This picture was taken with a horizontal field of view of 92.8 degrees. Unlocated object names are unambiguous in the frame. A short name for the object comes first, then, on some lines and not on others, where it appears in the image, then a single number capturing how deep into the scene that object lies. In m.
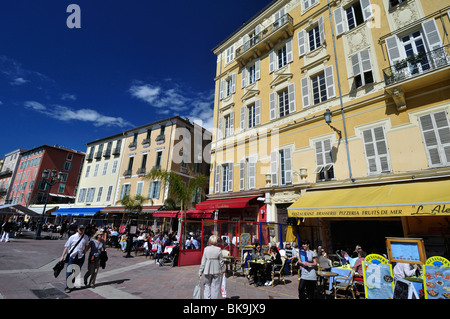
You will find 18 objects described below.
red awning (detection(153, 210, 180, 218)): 16.19
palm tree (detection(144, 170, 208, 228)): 15.58
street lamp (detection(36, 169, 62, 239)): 16.58
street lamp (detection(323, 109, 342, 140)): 9.29
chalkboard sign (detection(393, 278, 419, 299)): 3.88
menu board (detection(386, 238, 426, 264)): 4.30
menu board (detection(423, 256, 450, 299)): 3.74
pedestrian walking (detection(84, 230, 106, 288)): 5.67
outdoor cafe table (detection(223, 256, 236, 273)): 8.11
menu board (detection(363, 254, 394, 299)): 4.36
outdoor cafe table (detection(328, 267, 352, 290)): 5.75
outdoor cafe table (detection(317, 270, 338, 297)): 5.50
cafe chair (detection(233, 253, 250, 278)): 8.44
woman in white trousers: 4.39
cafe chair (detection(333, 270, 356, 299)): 5.19
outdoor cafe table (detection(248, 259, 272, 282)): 6.88
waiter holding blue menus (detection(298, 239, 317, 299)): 4.82
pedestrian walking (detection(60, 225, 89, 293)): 5.38
